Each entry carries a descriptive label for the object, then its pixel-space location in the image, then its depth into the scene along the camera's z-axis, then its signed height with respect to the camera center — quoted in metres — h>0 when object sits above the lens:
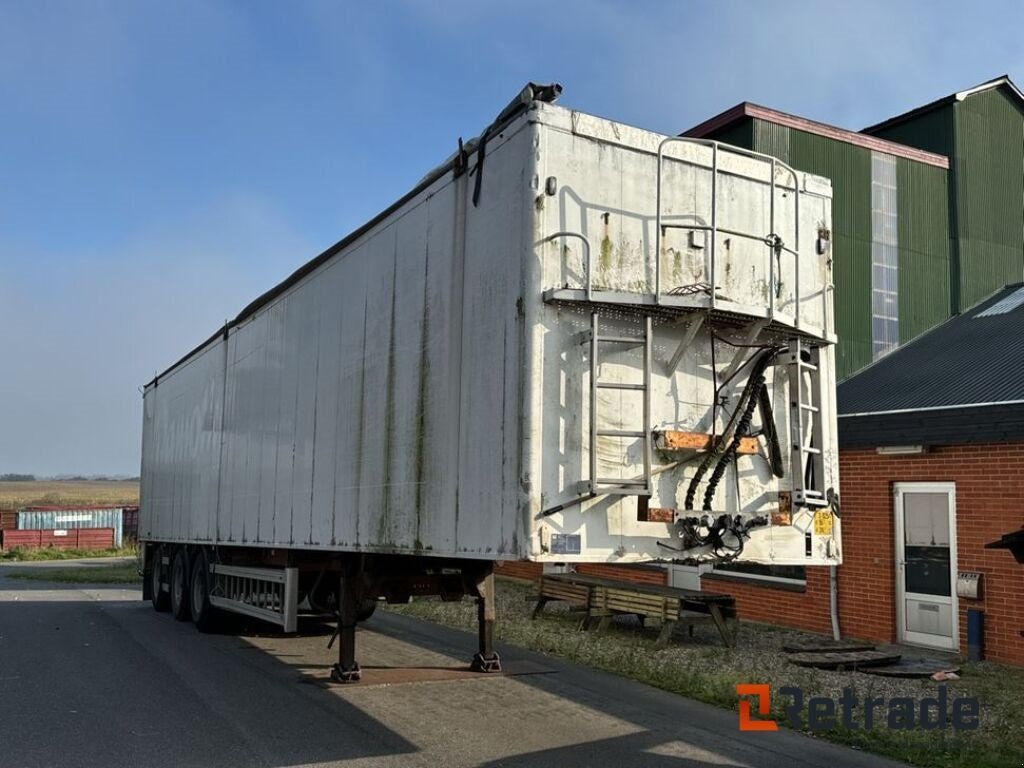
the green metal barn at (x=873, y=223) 16.23 +5.09
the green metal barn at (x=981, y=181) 18.20 +6.37
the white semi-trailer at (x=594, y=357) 5.51 +0.89
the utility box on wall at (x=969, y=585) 10.58 -0.99
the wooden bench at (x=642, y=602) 11.45 -1.43
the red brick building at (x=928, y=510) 10.47 -0.15
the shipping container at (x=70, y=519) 43.55 -1.70
